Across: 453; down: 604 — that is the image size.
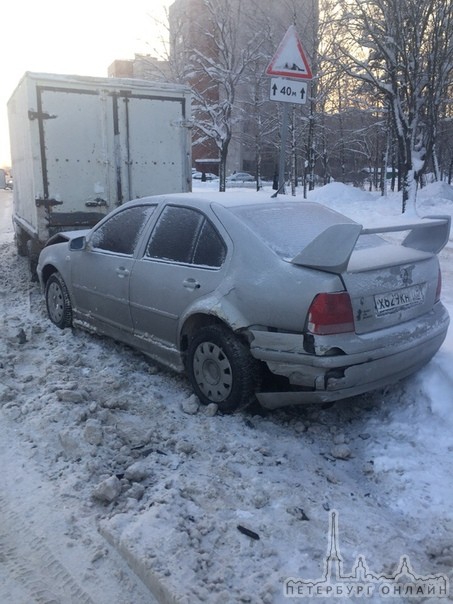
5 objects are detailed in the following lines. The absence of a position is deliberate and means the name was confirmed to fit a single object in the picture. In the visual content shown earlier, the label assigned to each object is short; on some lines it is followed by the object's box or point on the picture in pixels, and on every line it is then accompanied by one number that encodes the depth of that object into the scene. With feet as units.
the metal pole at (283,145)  20.88
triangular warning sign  20.71
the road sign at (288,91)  20.72
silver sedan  11.57
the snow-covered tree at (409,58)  49.16
